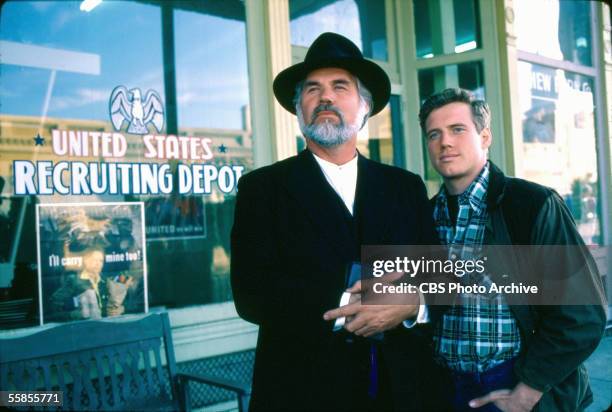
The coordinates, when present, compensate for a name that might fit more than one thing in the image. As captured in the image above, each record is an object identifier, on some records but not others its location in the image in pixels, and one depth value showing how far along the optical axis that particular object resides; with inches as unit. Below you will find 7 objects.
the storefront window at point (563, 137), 179.5
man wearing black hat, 59.1
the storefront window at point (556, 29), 174.2
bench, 90.2
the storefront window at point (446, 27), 171.0
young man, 62.4
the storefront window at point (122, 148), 102.4
